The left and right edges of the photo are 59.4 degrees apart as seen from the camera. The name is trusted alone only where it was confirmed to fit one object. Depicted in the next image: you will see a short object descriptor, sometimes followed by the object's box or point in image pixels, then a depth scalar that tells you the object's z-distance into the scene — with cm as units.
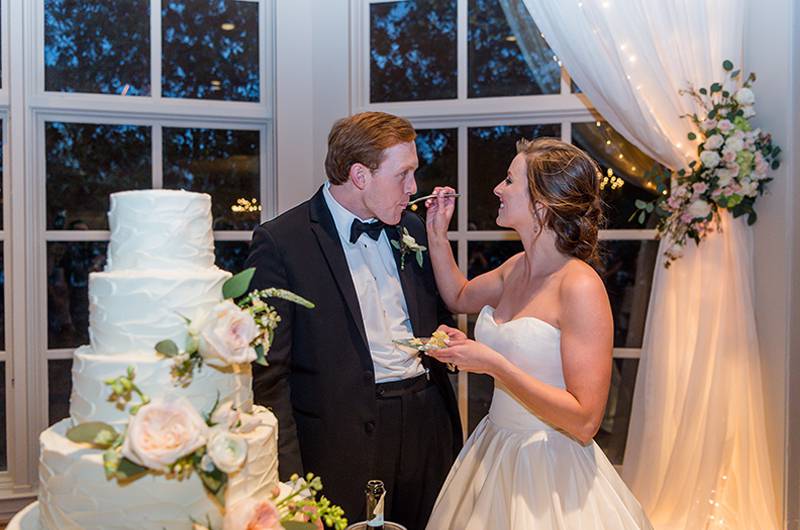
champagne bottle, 128
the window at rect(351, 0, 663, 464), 300
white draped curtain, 260
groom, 199
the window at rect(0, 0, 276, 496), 294
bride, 175
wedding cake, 111
